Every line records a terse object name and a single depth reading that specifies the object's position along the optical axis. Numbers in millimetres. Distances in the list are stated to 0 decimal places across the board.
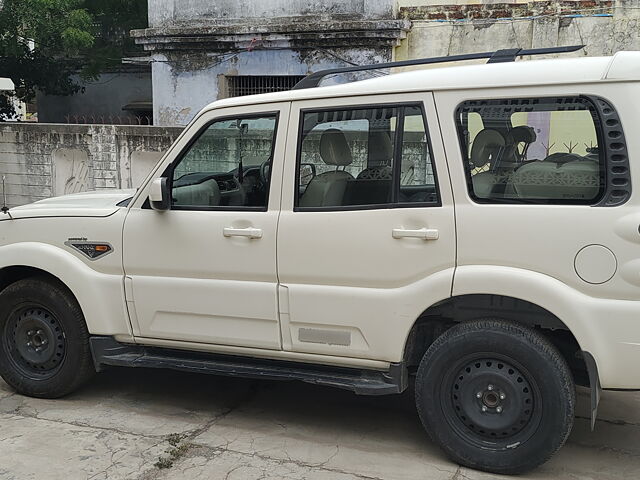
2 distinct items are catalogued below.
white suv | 3506
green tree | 13828
